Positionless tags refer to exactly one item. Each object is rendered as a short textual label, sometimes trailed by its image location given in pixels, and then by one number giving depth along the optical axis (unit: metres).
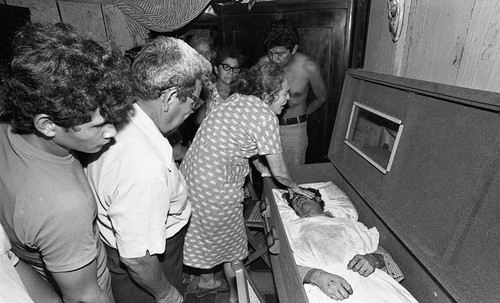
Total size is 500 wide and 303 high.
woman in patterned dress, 1.68
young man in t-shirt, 0.73
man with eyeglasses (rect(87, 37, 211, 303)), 0.97
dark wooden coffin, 1.01
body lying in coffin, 1.47
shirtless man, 3.03
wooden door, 2.90
